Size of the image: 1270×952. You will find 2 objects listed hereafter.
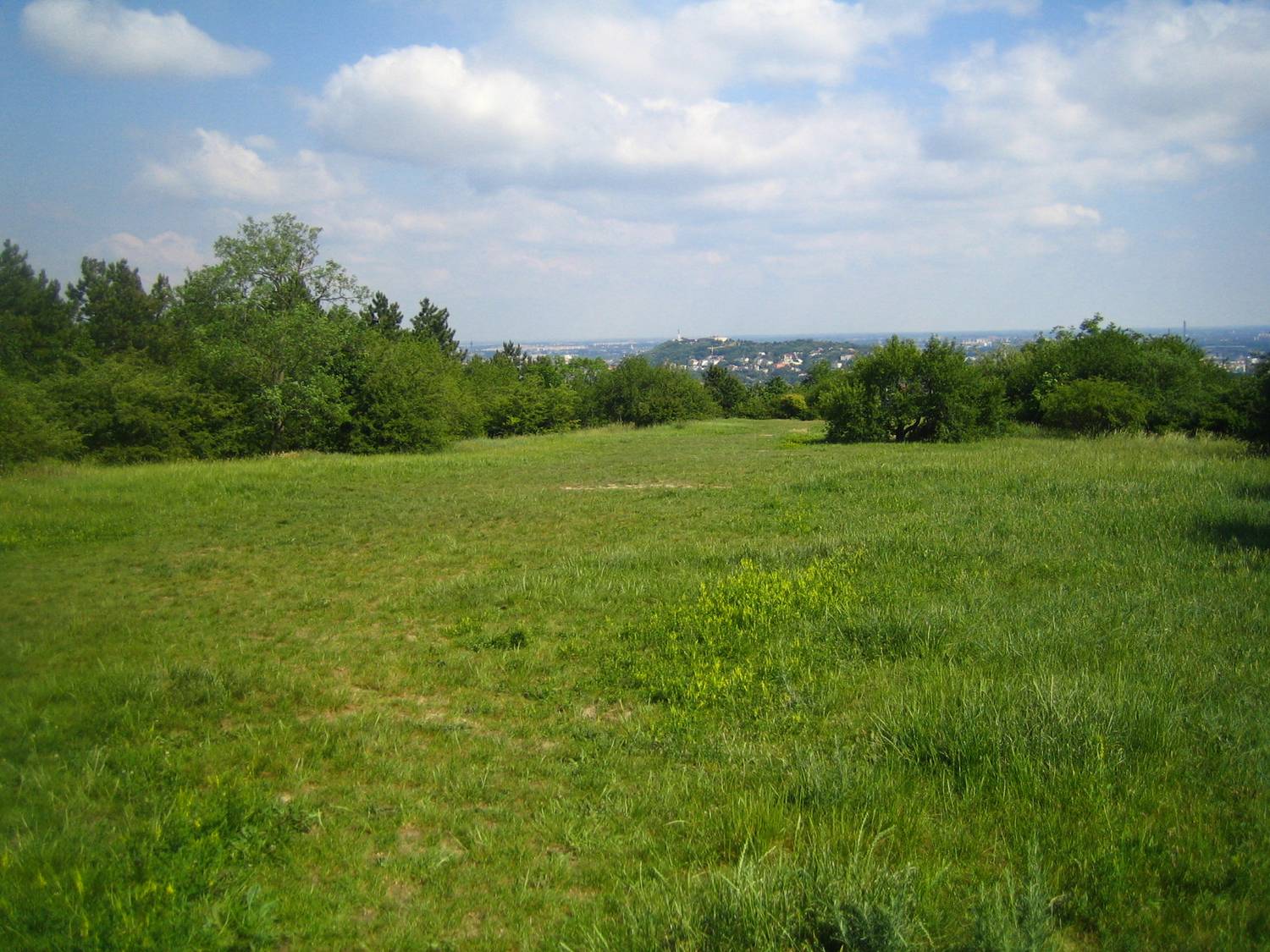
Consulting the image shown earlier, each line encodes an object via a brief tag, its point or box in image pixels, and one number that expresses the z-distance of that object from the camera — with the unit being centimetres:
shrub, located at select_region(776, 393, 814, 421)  6762
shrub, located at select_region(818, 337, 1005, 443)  2944
